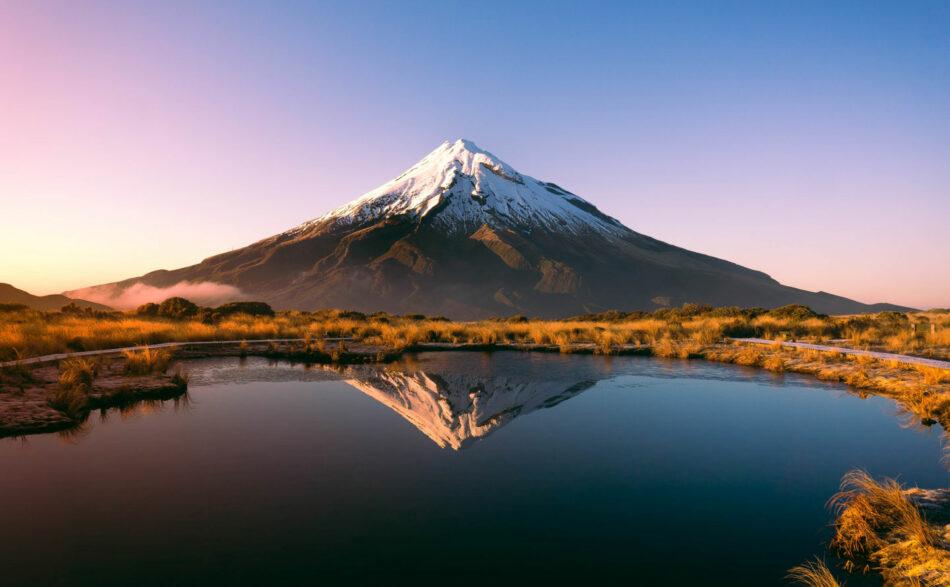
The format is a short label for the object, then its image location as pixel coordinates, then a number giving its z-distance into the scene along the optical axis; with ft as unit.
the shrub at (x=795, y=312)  90.48
